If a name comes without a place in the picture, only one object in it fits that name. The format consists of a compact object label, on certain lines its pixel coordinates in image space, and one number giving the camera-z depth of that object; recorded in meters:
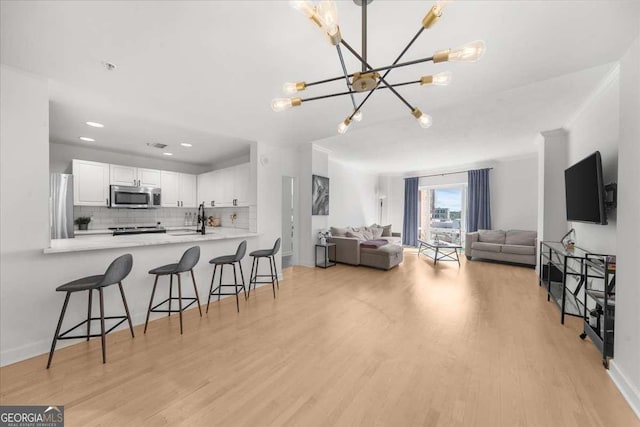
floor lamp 8.98
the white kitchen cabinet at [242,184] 4.52
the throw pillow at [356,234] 5.87
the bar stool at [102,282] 1.95
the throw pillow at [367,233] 6.58
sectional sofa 5.20
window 7.44
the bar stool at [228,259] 3.13
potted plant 4.32
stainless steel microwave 4.43
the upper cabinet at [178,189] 5.17
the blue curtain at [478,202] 6.66
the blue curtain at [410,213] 8.19
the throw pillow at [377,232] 7.03
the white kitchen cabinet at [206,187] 5.31
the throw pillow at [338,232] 5.94
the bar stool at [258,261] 3.59
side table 5.34
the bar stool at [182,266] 2.53
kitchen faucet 3.84
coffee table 5.82
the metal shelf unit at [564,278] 2.71
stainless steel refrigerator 3.48
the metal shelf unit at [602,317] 1.93
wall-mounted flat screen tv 2.22
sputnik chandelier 1.05
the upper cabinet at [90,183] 4.08
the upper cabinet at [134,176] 4.50
